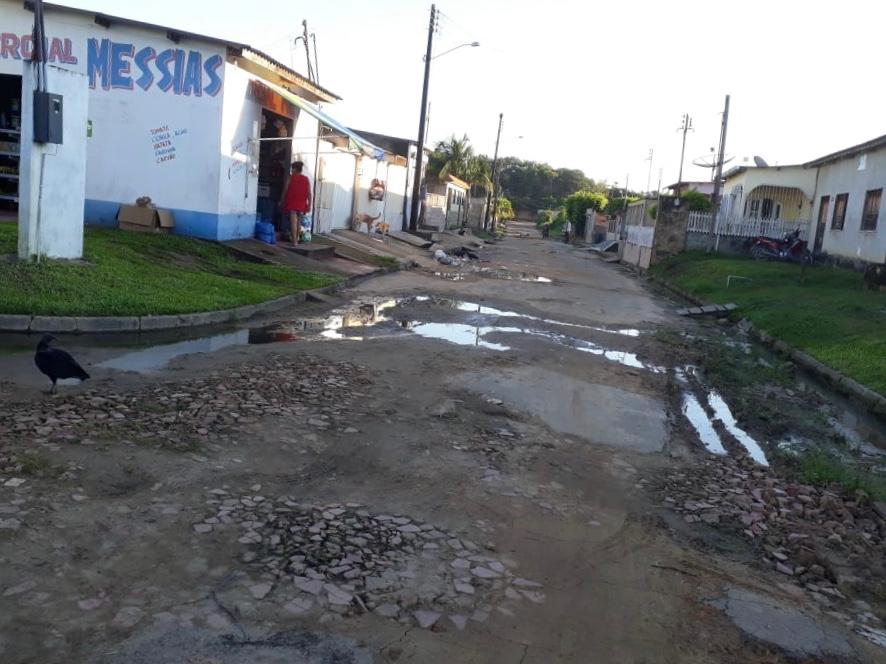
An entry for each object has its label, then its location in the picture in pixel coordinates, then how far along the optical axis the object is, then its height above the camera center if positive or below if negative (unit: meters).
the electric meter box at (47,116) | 9.89 +0.84
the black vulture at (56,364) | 5.91 -1.34
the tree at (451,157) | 52.31 +4.40
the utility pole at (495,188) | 69.18 +3.32
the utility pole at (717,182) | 30.64 +2.65
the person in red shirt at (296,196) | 18.48 +0.25
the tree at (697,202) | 31.95 +1.77
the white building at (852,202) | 22.73 +1.83
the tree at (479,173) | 58.97 +3.91
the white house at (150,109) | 15.62 +1.69
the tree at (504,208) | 89.01 +2.14
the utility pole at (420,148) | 33.09 +3.07
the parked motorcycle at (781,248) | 28.45 +0.17
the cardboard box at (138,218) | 15.69 -0.52
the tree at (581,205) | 66.19 +2.50
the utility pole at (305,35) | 32.31 +7.03
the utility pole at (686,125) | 59.16 +8.87
